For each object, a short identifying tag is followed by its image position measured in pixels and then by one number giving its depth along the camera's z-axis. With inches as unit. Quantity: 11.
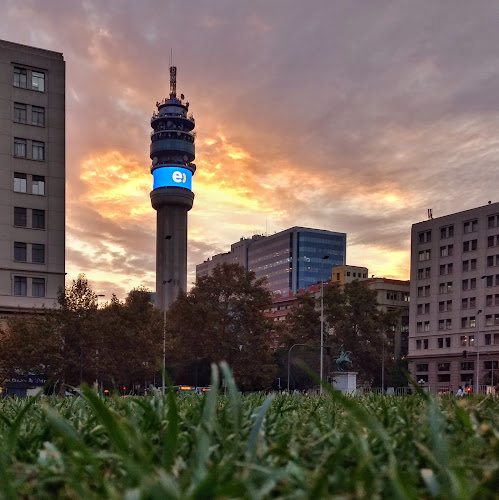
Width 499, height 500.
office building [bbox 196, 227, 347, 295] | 7677.2
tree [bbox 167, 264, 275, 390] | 2410.2
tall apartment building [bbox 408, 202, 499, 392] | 3663.9
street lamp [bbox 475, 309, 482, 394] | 3388.3
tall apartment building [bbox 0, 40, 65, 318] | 2175.2
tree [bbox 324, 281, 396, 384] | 2945.4
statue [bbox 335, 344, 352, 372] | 2058.3
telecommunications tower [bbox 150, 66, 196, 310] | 6181.1
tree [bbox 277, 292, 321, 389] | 2993.4
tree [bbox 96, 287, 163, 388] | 1775.3
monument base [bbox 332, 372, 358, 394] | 2033.5
